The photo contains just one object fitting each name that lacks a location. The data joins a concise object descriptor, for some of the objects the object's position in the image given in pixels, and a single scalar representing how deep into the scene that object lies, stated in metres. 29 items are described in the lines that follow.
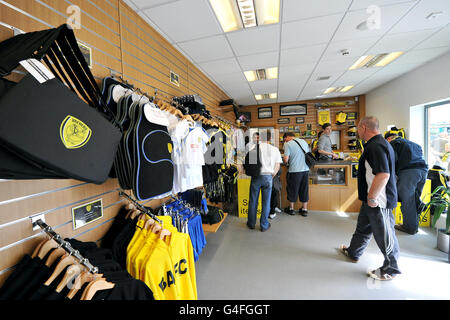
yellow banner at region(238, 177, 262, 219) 4.02
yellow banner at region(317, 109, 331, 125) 7.34
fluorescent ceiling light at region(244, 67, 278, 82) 4.25
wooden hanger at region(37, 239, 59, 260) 0.95
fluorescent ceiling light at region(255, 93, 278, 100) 6.33
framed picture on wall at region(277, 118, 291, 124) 7.84
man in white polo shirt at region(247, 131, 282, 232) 3.31
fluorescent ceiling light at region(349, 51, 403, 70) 3.64
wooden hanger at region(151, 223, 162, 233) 1.39
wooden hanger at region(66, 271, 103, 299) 0.82
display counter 4.10
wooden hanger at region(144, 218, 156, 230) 1.42
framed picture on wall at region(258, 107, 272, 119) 8.03
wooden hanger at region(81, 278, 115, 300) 0.81
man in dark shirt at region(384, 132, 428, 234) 3.07
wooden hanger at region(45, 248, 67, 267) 0.92
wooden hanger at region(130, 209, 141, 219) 1.51
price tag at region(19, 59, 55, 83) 0.65
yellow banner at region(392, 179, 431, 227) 3.34
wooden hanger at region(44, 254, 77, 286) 0.83
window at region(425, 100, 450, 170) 3.69
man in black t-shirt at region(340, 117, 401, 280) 1.96
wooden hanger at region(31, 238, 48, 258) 0.97
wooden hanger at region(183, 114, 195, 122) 1.90
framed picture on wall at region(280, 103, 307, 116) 7.65
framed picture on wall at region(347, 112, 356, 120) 7.21
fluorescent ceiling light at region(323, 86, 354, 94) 5.82
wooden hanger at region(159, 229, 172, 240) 1.35
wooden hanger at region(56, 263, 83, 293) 0.82
